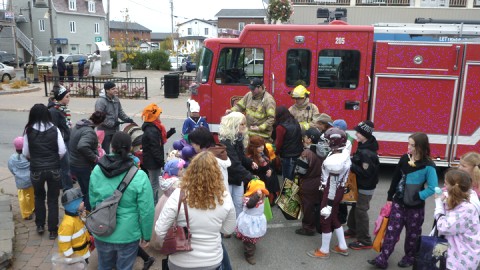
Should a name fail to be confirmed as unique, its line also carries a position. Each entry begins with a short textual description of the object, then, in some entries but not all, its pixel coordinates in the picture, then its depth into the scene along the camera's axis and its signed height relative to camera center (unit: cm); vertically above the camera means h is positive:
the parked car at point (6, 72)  2669 -89
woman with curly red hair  313 -113
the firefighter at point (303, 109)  707 -76
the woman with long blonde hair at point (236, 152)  495 -107
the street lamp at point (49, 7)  2043 +266
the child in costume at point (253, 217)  479 -179
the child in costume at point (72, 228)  420 -171
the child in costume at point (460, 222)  367 -136
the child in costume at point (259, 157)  564 -128
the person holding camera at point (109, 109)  693 -83
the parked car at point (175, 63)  4342 -6
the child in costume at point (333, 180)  470 -131
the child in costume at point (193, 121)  664 -94
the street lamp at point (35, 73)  2445 -85
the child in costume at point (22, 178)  566 -162
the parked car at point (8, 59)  4154 -3
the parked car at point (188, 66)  4028 -32
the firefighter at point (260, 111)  698 -80
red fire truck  748 -20
